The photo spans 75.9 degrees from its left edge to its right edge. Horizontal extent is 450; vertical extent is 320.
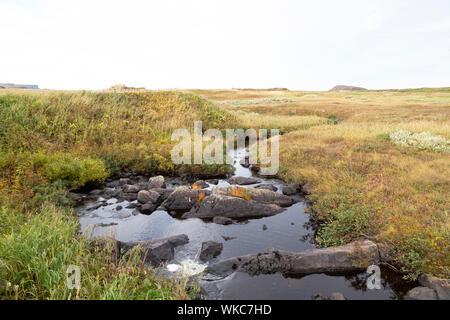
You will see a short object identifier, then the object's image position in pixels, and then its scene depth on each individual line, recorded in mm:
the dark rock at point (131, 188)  14630
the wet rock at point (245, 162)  20906
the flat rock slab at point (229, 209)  12141
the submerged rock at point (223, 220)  11453
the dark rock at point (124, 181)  16014
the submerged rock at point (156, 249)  8438
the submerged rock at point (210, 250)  8977
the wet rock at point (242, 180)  16469
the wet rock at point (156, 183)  15172
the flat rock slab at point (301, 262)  8180
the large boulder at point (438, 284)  6692
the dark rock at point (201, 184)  15223
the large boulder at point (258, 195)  13164
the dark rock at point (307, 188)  14355
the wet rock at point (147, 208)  12735
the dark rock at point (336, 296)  6750
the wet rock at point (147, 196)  13518
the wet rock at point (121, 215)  12039
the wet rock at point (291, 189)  14603
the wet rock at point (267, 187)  15006
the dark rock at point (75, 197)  13306
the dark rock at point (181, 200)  12989
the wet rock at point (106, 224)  11233
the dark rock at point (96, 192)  14516
